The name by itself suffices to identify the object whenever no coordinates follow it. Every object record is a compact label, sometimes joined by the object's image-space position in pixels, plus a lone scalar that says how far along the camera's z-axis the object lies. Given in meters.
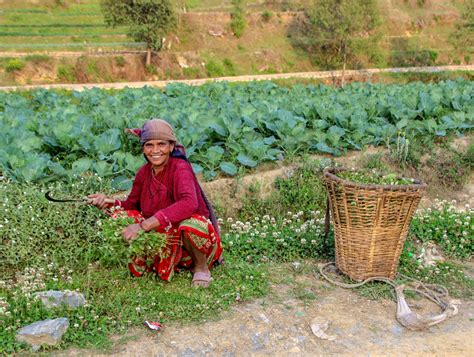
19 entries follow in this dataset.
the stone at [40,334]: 2.96
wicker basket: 3.59
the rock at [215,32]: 29.29
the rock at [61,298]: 3.24
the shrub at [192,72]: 25.17
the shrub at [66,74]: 21.98
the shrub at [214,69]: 25.95
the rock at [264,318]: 3.38
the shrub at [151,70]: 24.19
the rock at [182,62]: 25.30
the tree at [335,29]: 27.61
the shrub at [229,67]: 26.78
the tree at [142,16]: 23.09
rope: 3.38
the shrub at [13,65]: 21.03
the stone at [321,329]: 3.26
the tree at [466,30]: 29.38
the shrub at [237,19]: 29.94
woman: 3.48
